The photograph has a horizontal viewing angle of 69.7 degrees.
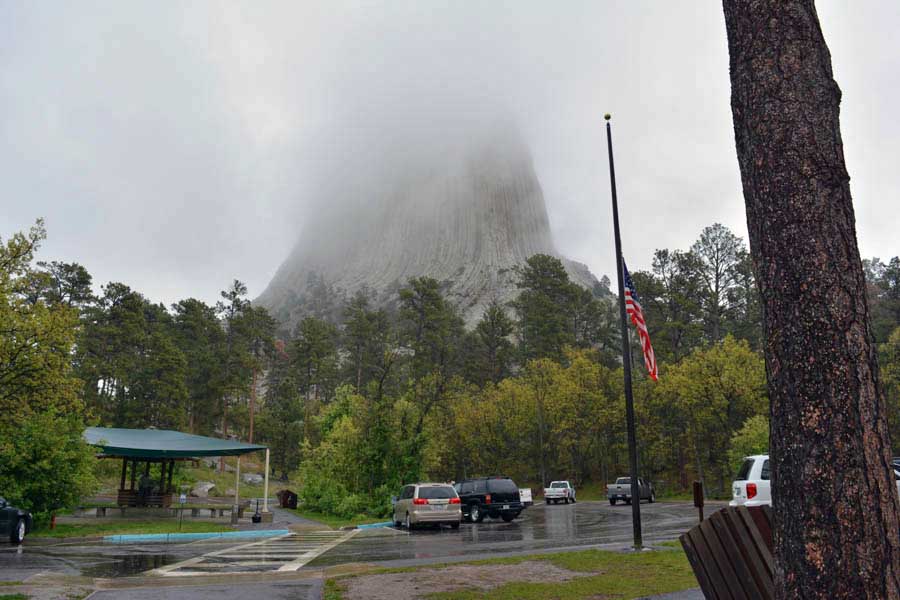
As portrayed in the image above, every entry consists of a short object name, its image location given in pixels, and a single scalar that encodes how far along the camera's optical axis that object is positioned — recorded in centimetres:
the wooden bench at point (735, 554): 458
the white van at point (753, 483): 1361
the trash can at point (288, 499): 3972
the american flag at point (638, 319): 1570
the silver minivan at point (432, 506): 2283
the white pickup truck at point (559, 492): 4659
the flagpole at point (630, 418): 1445
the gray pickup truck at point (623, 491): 4266
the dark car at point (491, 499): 2708
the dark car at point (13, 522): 1789
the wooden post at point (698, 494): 1077
